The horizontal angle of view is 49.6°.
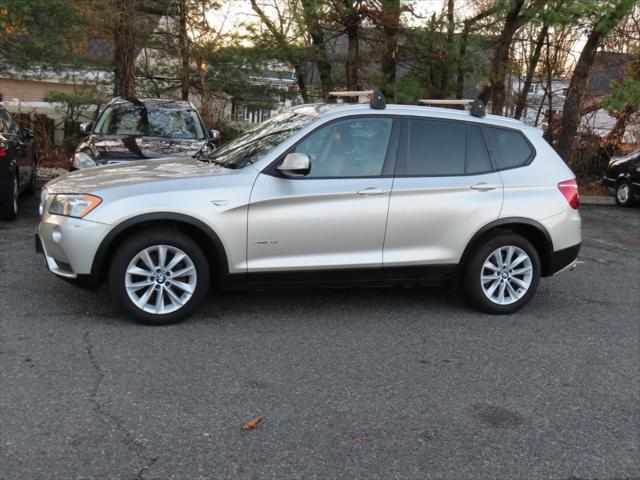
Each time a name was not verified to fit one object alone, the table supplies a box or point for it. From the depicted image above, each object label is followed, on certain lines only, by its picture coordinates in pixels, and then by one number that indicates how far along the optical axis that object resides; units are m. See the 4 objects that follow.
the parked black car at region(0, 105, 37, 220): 8.54
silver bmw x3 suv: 5.18
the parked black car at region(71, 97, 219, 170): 8.25
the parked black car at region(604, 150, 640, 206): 15.62
